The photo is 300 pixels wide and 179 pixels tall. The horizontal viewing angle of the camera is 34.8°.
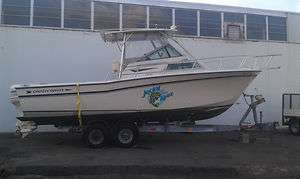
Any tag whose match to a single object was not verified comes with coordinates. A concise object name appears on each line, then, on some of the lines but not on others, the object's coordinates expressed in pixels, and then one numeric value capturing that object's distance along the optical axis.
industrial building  15.31
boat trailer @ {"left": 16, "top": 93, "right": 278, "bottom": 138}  12.35
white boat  12.02
